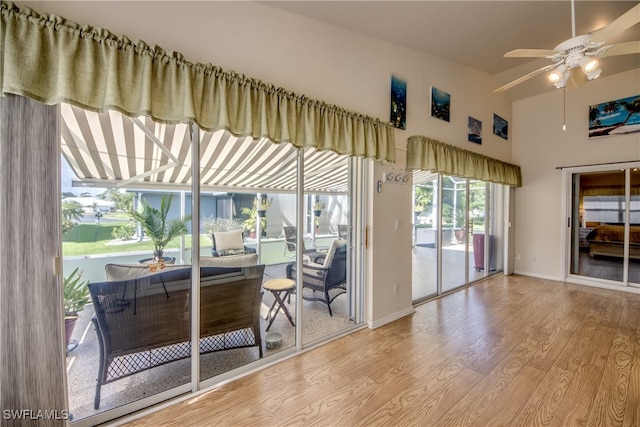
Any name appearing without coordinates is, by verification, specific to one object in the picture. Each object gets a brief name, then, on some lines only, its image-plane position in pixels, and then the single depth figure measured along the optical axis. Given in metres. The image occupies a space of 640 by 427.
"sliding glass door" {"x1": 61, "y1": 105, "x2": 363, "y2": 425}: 1.73
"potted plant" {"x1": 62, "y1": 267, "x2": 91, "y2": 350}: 1.66
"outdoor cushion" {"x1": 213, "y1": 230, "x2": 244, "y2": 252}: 2.20
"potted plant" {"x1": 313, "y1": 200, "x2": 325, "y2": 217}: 2.89
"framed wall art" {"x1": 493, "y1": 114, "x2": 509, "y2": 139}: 5.07
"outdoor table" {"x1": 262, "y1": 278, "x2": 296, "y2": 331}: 2.69
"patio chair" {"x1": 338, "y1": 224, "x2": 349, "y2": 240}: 3.20
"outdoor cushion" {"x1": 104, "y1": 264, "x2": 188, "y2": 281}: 1.79
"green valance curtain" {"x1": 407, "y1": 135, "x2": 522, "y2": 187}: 3.38
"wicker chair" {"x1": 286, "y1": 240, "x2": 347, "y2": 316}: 3.20
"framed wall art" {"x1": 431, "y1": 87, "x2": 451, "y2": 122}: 3.72
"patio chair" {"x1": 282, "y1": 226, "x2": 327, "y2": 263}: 2.63
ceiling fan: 1.72
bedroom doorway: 4.42
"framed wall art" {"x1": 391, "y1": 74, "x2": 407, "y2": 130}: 3.21
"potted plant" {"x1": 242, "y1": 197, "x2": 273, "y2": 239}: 2.37
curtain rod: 4.30
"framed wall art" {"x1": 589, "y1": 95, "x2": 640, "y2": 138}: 4.27
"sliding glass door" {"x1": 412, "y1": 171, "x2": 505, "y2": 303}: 4.19
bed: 4.42
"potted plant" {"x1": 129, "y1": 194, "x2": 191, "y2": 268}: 1.88
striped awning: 1.70
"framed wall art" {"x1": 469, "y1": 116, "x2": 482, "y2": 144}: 4.45
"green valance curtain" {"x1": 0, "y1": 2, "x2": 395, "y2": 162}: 1.37
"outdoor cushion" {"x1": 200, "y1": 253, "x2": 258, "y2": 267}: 2.11
